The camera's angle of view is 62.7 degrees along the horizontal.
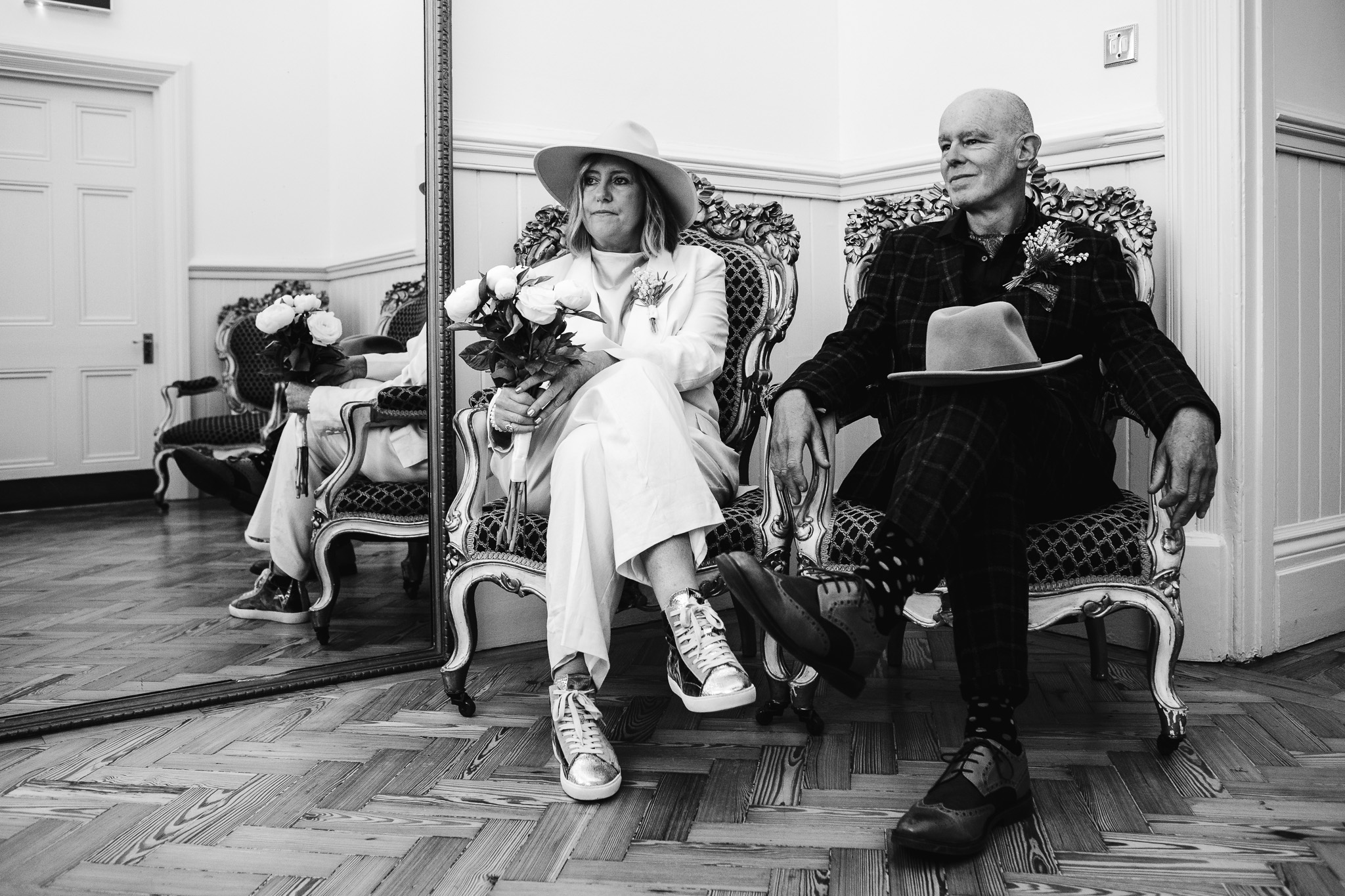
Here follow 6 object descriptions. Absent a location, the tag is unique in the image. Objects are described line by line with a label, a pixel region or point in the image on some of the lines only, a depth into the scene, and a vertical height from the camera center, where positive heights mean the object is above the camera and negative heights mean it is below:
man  1.80 -0.02
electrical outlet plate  2.89 +1.02
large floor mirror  2.45 +0.34
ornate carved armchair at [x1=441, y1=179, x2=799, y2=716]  2.37 +0.03
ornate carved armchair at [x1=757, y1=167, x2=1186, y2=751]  2.10 -0.25
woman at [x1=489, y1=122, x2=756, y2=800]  2.04 -0.11
